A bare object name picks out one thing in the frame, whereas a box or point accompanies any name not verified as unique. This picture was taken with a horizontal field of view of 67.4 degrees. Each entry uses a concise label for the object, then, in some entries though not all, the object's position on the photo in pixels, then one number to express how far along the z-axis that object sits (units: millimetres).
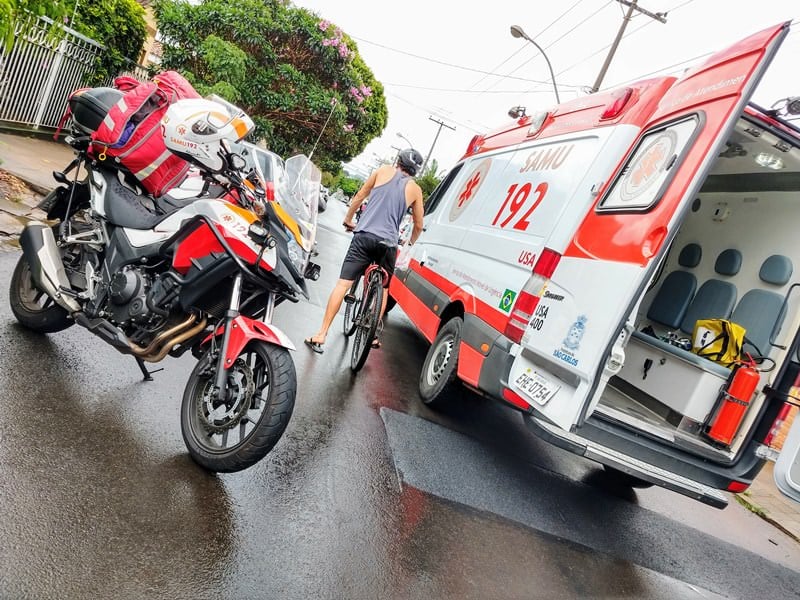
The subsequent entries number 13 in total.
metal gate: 9008
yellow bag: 4707
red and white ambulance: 3182
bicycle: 5188
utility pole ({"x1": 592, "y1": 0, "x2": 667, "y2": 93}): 15273
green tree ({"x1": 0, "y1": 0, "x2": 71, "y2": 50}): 4137
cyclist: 5363
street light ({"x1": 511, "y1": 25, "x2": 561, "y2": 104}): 15947
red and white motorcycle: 2840
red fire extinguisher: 4043
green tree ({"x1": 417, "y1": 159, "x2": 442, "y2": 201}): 40031
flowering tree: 13922
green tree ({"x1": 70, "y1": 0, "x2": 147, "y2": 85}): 11086
